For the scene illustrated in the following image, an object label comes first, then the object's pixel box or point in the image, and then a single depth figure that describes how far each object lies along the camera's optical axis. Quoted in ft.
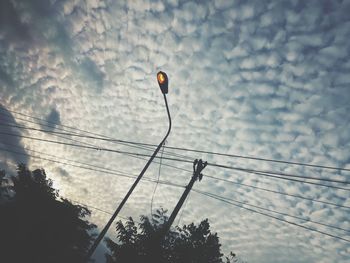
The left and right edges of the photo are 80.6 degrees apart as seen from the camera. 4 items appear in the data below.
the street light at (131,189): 22.45
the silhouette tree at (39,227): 60.85
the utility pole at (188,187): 25.18
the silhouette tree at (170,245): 55.57
